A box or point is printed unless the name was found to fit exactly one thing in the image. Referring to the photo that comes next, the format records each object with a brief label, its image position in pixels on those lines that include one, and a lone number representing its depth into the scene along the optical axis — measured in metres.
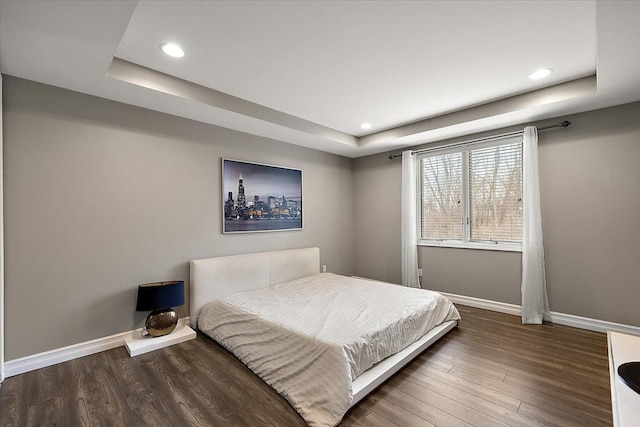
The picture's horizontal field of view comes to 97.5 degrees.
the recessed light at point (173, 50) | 2.11
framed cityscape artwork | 3.60
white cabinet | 1.48
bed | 1.87
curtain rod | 3.23
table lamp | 2.64
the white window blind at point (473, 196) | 3.71
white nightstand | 2.56
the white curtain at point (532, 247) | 3.32
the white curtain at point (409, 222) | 4.45
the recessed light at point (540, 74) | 2.55
